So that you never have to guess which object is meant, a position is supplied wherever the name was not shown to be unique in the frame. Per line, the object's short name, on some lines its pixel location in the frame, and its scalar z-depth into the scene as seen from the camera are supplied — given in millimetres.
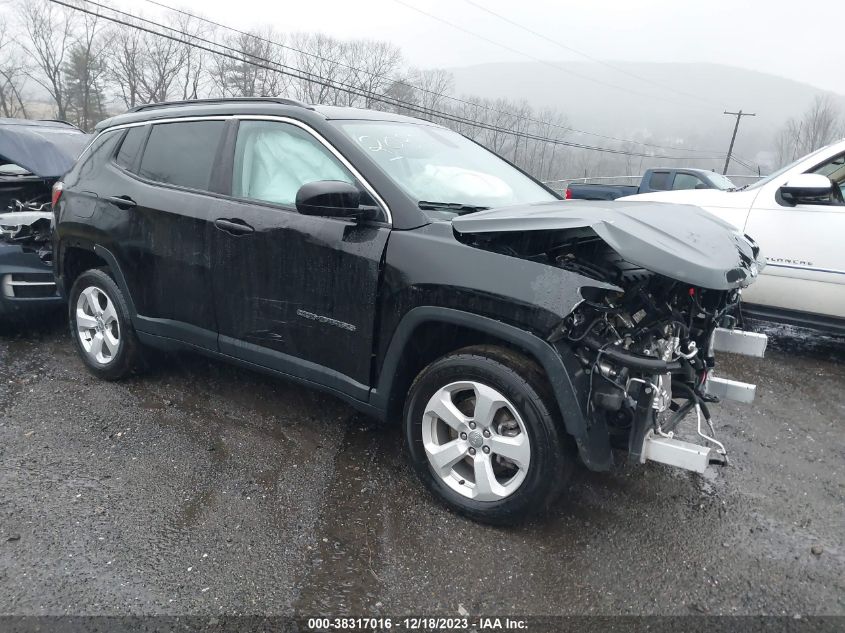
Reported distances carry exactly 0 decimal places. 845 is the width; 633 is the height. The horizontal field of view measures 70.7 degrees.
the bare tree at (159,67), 59344
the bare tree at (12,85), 56469
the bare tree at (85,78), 60031
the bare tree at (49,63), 59344
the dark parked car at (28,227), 4848
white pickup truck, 4531
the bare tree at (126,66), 58875
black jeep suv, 2408
